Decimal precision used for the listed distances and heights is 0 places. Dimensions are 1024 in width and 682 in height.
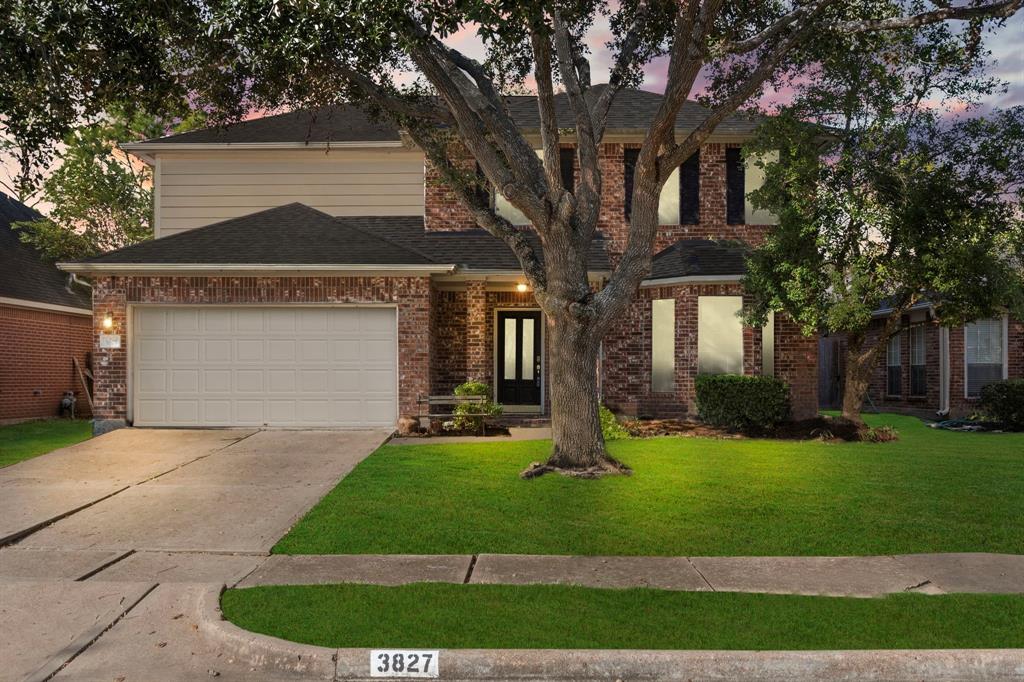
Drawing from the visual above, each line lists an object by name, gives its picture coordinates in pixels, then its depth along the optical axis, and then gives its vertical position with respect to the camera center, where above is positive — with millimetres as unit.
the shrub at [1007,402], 16969 -1206
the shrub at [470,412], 14828 -1197
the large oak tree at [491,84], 9406 +3498
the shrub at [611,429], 14273 -1462
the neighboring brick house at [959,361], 19562 -412
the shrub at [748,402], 15117 -1059
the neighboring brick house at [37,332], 19156 +376
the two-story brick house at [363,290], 15039 +1087
